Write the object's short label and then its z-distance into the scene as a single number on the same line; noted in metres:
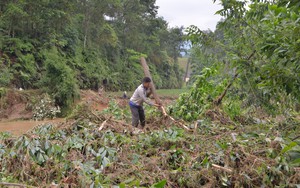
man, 6.71
